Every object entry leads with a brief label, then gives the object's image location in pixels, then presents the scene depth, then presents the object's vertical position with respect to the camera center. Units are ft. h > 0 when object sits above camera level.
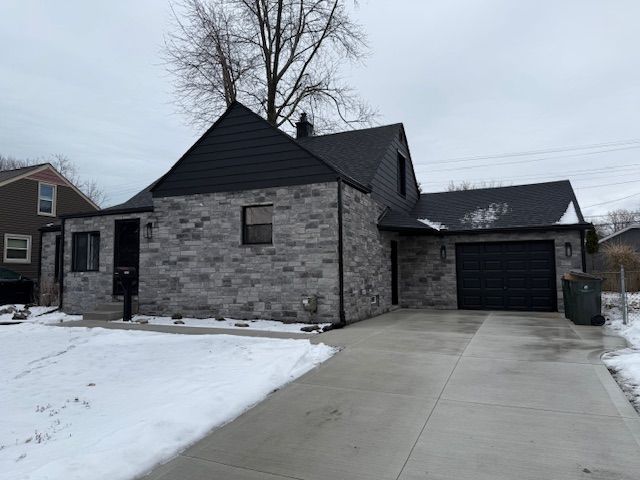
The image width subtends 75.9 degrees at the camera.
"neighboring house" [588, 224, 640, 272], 93.04 +5.64
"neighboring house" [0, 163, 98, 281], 63.36 +9.40
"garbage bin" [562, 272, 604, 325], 30.94 -2.92
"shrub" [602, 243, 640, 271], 58.91 +0.56
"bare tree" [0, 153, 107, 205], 130.11 +32.93
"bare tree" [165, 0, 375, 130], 63.26 +33.44
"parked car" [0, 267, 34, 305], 49.60 -2.85
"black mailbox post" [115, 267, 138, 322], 35.47 -1.76
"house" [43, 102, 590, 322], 32.58 +2.33
